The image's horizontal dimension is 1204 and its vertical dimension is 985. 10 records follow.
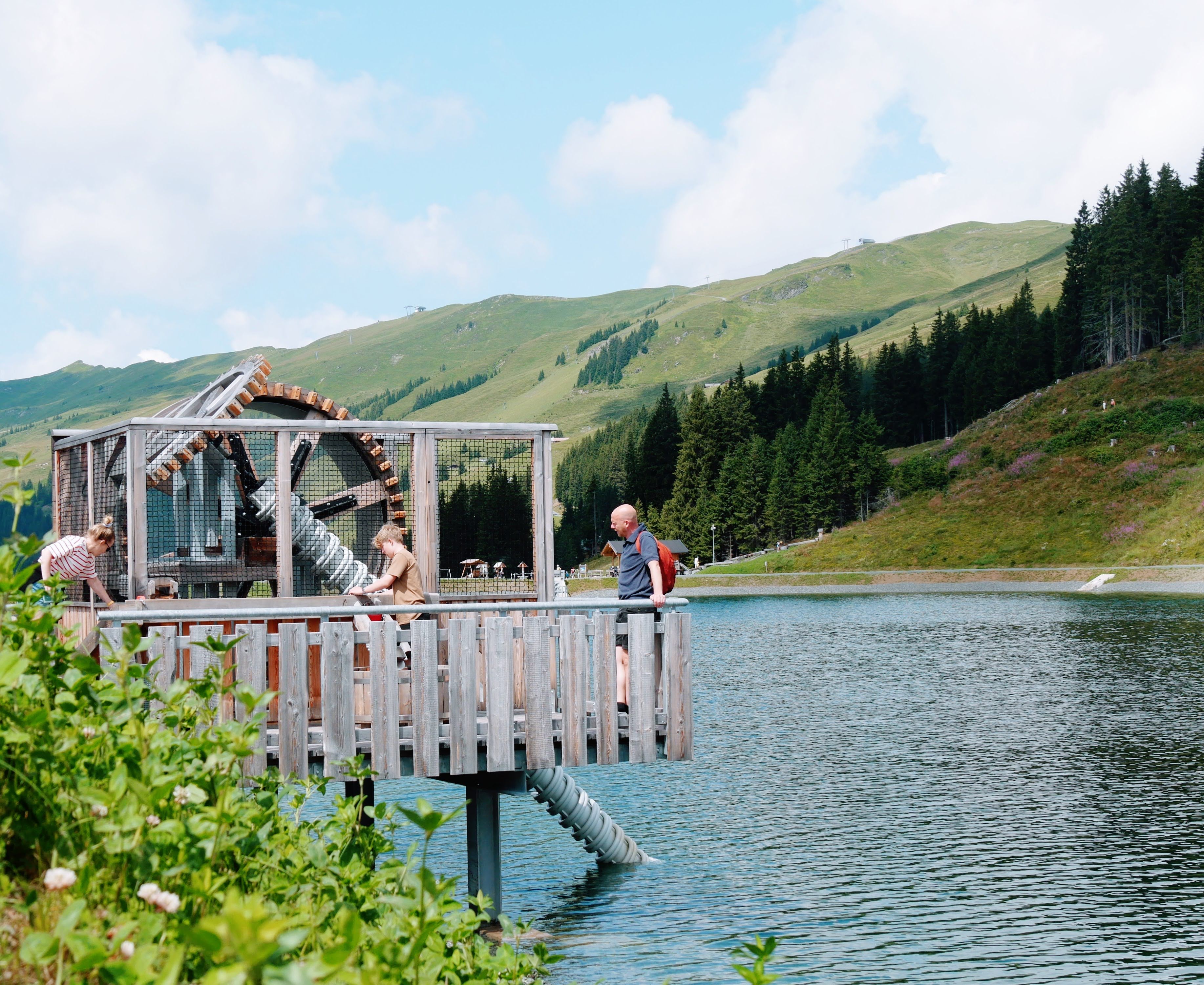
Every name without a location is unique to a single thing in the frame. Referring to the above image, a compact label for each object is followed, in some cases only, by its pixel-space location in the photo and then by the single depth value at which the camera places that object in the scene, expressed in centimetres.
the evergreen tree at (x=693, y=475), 13338
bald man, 1148
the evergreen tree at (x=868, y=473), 12381
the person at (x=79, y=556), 1148
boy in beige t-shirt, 1191
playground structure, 1062
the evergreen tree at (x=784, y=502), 12625
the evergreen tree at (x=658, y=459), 14638
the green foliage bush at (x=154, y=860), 359
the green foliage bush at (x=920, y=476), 11744
